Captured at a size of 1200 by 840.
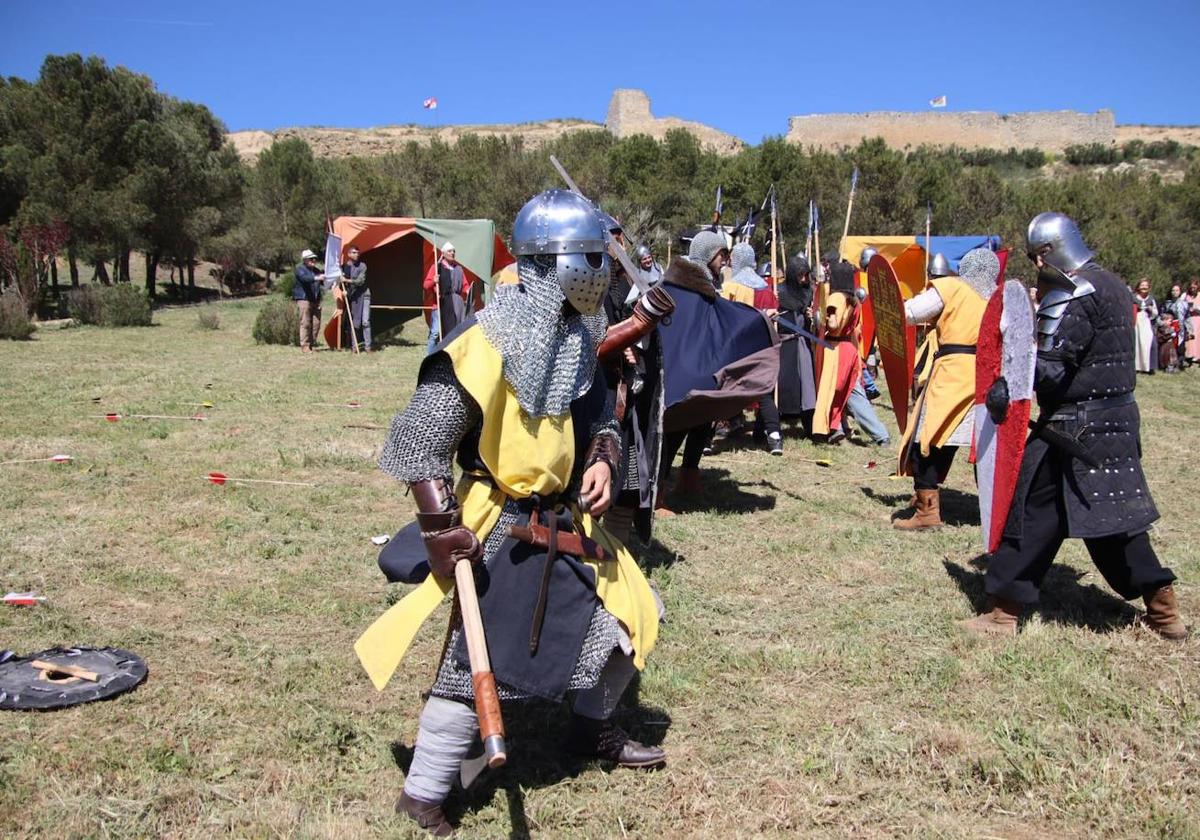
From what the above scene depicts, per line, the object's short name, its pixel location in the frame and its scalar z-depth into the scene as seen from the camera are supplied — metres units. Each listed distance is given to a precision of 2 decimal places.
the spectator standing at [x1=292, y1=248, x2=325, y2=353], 14.10
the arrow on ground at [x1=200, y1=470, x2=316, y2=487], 6.09
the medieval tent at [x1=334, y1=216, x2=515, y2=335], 14.23
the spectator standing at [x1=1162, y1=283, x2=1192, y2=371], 15.39
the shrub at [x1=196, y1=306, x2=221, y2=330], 17.53
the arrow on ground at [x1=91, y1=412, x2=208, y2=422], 7.97
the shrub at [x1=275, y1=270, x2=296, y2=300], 24.52
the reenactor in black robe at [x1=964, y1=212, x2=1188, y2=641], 3.70
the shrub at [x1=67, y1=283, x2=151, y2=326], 17.44
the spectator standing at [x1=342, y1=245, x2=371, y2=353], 14.58
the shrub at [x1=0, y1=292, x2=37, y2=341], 14.31
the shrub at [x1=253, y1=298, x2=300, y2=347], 15.12
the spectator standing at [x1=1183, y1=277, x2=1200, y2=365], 15.54
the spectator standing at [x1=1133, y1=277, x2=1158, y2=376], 14.77
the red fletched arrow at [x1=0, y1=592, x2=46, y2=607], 3.99
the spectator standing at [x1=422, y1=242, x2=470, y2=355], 14.01
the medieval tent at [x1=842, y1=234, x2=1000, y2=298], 14.57
